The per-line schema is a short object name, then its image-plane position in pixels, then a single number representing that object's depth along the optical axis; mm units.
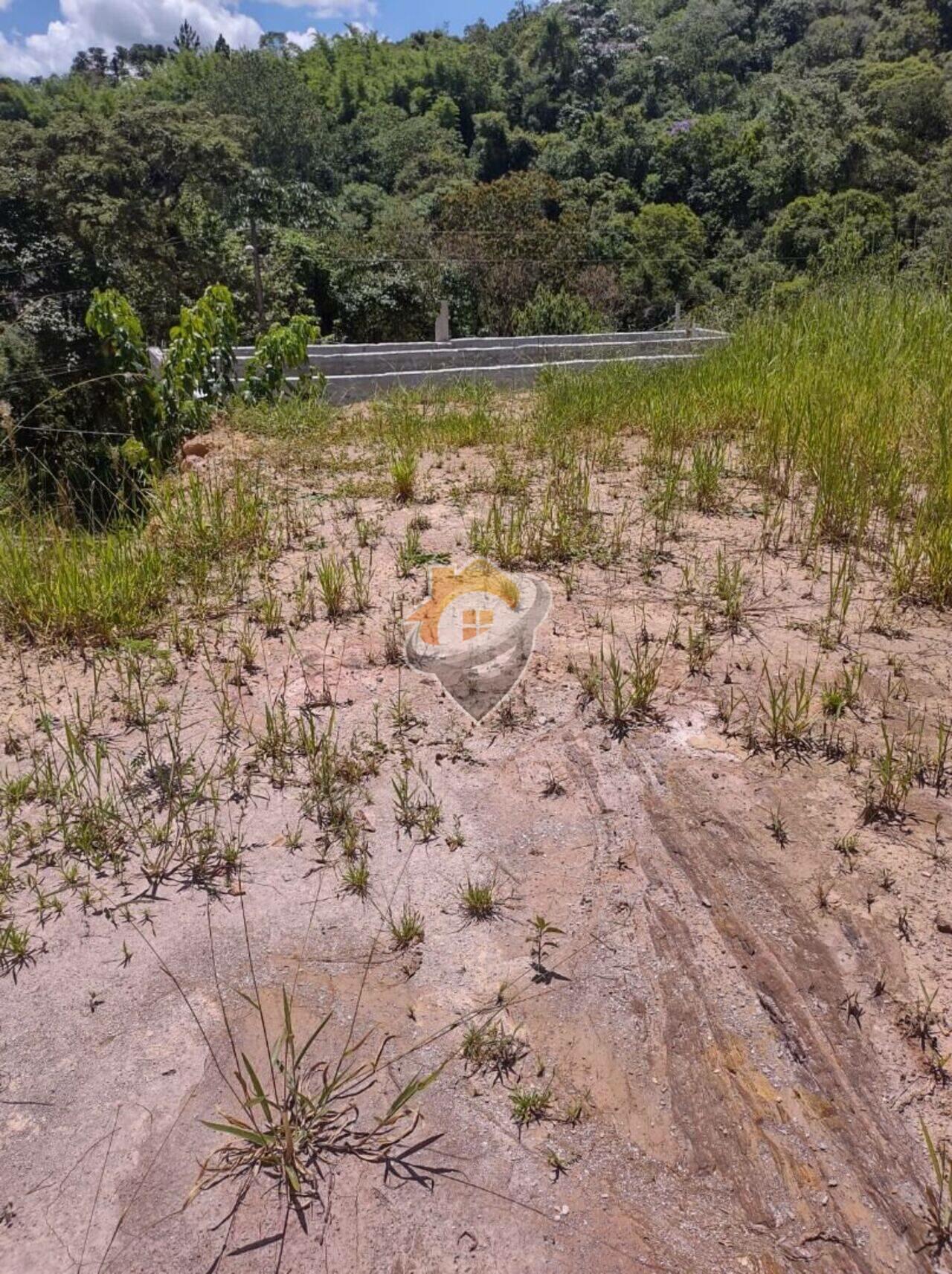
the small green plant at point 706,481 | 3883
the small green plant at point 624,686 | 2482
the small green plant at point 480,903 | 1878
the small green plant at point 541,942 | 1752
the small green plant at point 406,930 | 1814
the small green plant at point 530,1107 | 1470
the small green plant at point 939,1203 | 1279
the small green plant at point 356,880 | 1954
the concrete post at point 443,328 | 12322
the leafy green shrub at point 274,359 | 6543
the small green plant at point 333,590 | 3105
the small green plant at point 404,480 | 4152
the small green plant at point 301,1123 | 1388
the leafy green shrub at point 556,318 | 16766
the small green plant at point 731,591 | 2932
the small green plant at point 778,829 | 2031
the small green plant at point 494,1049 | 1561
